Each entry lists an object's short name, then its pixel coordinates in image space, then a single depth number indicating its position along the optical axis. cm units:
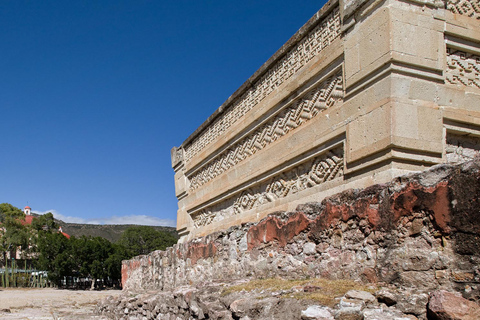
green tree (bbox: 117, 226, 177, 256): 4088
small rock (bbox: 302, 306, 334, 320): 238
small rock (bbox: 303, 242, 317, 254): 351
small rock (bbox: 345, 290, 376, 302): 239
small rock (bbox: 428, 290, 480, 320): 200
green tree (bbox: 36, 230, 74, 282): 2820
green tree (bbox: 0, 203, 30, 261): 3325
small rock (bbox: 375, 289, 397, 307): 229
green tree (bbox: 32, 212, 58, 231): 3600
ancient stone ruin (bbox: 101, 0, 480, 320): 241
